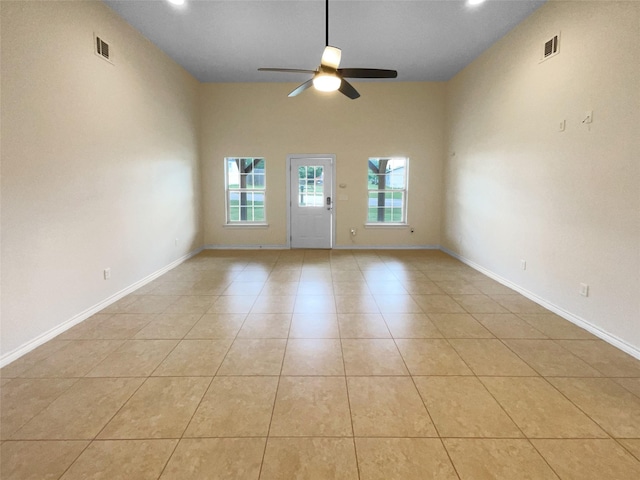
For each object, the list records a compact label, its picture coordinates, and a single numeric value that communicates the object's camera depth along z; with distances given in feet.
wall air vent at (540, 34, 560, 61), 11.54
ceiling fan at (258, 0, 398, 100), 10.37
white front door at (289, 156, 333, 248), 22.74
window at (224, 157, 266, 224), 22.88
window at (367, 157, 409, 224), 23.03
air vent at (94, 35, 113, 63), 11.70
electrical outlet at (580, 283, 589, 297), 10.30
